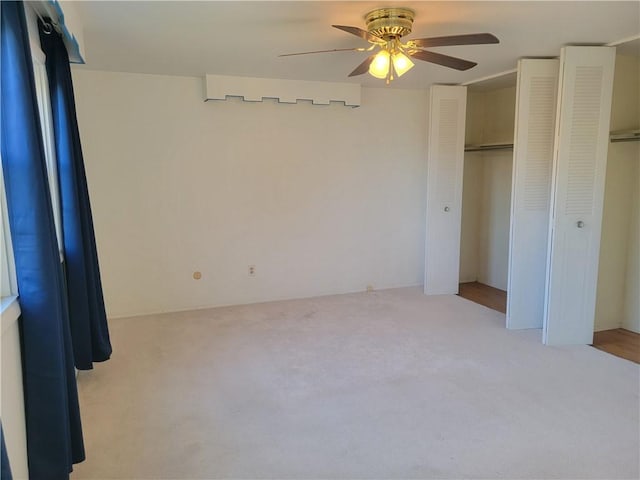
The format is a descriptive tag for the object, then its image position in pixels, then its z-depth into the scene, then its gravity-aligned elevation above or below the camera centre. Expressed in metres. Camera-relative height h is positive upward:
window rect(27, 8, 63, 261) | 2.66 +0.42
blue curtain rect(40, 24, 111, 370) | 2.74 -0.08
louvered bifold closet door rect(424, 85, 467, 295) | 4.90 -0.04
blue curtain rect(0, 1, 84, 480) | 1.68 -0.28
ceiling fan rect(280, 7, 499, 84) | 2.46 +0.81
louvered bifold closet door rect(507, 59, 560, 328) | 3.75 -0.06
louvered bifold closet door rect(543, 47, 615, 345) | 3.36 -0.07
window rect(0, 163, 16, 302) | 1.83 -0.29
